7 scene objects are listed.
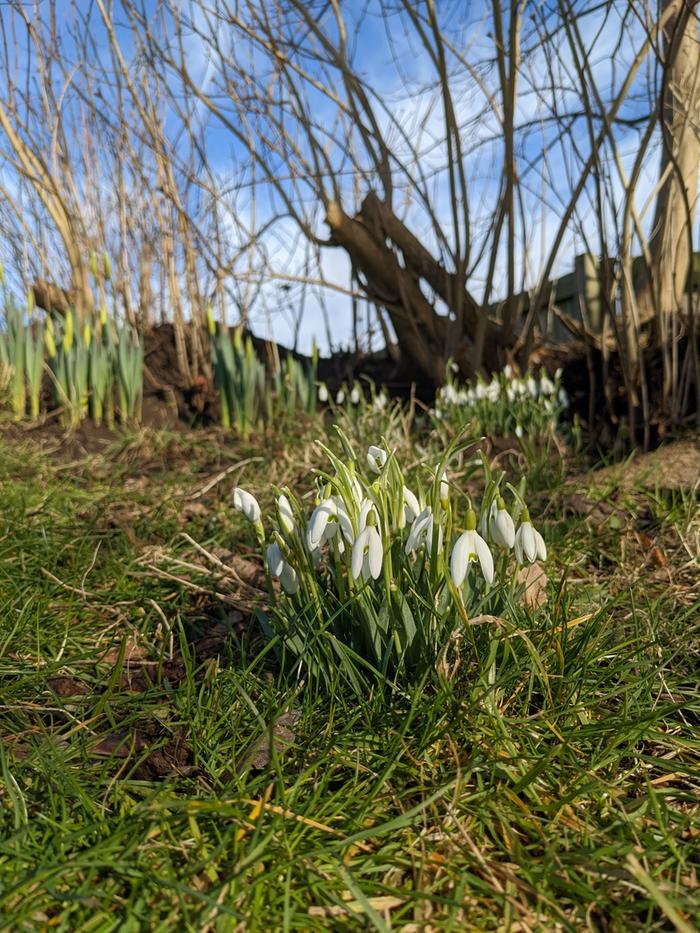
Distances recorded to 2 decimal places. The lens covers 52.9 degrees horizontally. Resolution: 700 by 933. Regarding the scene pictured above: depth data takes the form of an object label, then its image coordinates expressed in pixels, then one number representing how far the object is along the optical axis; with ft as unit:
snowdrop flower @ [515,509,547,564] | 0.99
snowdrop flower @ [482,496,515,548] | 0.99
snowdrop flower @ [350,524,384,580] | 0.94
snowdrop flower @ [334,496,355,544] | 1.01
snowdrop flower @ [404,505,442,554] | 0.98
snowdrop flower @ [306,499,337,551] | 1.00
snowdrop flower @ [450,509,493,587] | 0.93
